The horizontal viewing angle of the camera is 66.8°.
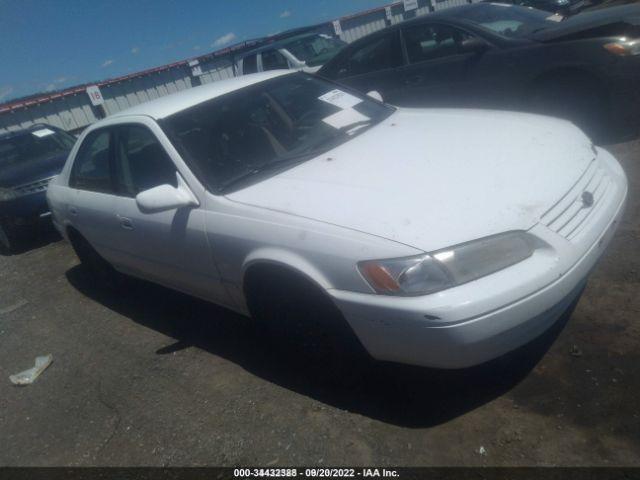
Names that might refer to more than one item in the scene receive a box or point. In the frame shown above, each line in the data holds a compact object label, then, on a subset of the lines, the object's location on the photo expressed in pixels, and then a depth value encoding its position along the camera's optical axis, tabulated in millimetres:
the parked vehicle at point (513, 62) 4230
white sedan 1982
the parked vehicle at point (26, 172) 6359
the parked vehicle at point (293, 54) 10898
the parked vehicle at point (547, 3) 11992
